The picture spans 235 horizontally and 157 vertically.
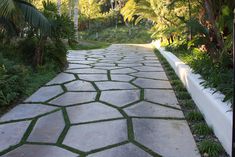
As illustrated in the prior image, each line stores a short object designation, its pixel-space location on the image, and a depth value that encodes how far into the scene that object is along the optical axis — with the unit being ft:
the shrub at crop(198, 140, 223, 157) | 8.33
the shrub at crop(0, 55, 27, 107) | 12.63
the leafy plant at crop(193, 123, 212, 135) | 9.77
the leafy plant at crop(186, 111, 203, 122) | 11.02
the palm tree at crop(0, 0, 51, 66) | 15.34
